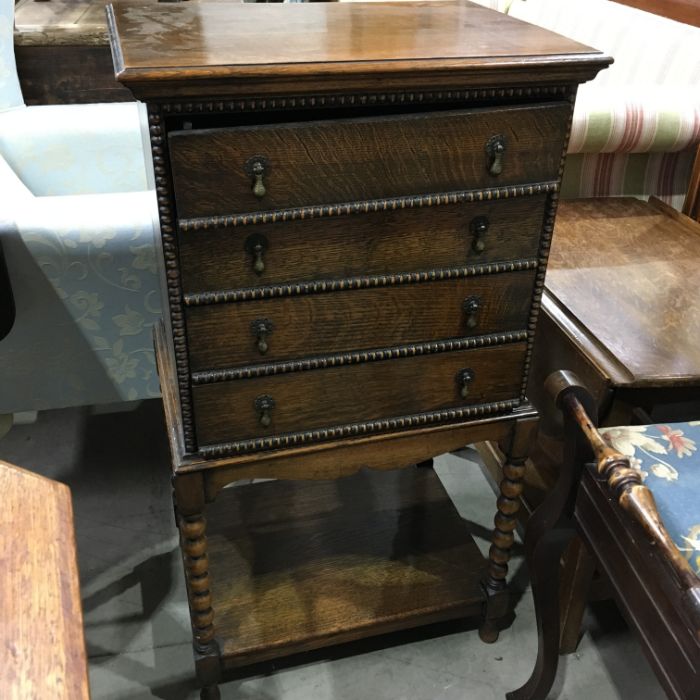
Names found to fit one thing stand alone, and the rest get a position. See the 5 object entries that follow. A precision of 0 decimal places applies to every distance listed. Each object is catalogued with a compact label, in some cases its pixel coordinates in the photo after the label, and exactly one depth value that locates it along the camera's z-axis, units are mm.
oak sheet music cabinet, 895
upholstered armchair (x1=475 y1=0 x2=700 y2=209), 1662
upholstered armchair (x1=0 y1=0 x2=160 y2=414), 1421
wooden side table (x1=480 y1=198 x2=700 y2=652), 1243
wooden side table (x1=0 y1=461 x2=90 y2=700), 596
